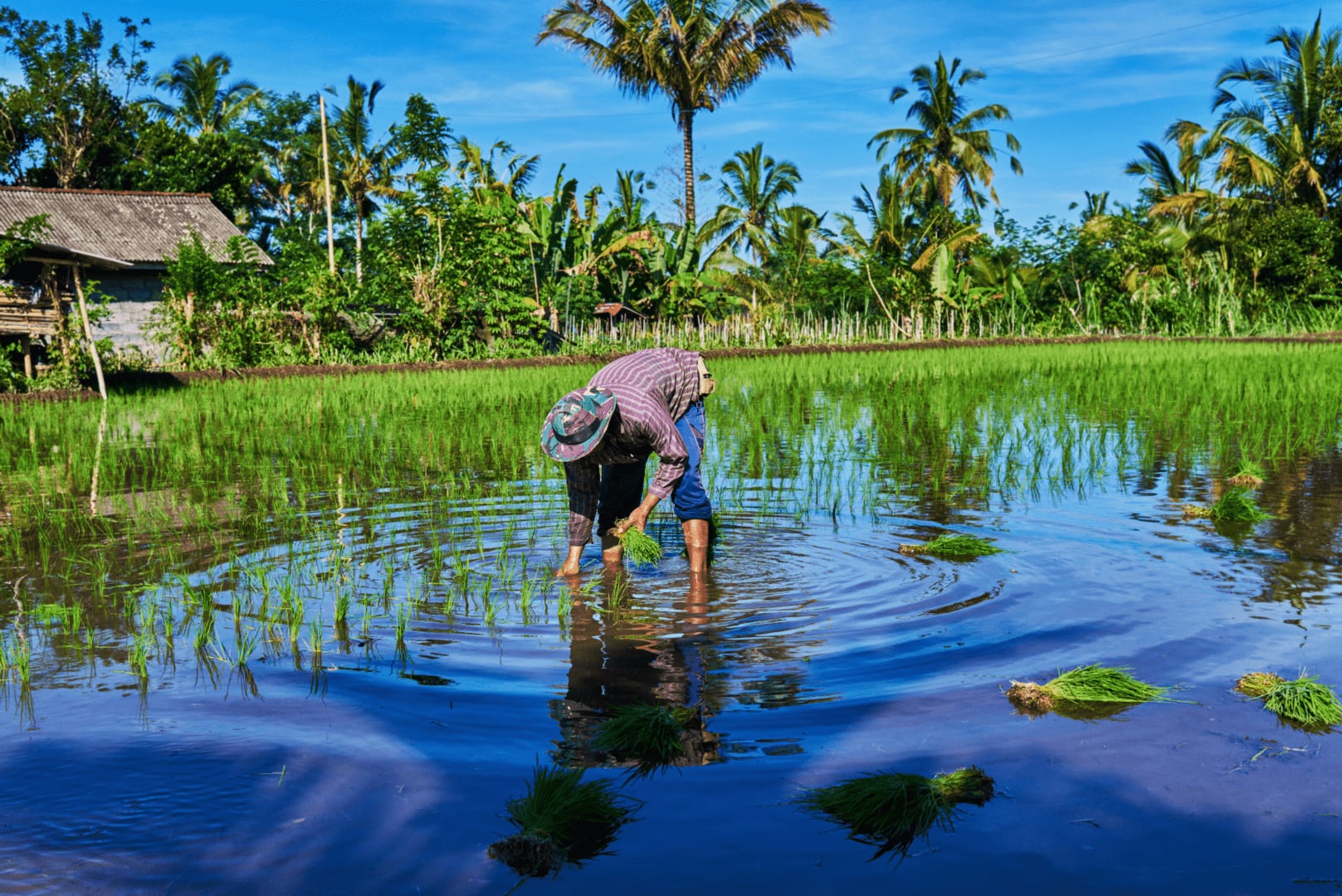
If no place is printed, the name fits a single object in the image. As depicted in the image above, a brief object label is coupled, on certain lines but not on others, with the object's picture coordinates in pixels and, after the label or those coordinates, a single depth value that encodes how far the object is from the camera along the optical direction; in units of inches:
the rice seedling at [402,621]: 134.2
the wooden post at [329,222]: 914.7
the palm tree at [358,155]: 1264.8
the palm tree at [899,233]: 1006.4
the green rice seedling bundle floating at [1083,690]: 109.0
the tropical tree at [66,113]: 1085.1
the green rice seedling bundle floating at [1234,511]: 198.8
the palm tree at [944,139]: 1160.8
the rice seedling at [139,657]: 124.0
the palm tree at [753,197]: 1240.2
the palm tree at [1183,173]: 1050.1
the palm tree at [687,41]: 880.9
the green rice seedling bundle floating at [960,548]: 179.5
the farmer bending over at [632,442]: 141.5
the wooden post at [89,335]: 475.8
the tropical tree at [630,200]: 812.0
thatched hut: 807.7
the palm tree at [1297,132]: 951.0
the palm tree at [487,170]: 854.6
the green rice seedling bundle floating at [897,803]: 83.5
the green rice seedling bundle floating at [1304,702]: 102.4
